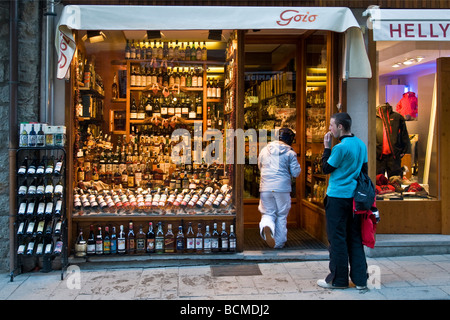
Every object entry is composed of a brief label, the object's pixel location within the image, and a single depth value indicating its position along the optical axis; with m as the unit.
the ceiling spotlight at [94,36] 6.45
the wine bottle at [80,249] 5.88
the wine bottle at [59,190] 5.53
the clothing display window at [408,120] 6.86
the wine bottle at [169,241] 6.04
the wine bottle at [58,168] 5.49
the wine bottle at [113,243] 5.95
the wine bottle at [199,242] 6.06
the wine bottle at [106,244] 5.93
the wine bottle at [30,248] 5.50
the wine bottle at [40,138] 5.46
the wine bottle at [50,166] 5.49
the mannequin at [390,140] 7.04
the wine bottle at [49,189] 5.50
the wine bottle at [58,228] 5.53
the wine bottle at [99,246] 5.91
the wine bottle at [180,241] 6.05
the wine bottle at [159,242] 6.02
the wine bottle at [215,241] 6.05
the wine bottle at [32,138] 5.45
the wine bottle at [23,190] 5.47
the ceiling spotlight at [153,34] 6.71
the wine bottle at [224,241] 6.05
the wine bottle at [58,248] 5.54
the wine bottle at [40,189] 5.50
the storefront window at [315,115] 6.95
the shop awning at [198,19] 5.46
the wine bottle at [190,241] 6.06
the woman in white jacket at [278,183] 6.33
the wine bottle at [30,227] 5.50
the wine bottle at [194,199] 6.33
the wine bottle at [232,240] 6.05
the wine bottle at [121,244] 5.95
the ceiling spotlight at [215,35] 6.66
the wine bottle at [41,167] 5.47
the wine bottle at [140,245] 5.99
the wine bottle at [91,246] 5.90
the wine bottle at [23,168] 5.45
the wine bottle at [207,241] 6.05
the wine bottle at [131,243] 5.98
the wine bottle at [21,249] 5.49
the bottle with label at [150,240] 5.99
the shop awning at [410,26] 5.73
